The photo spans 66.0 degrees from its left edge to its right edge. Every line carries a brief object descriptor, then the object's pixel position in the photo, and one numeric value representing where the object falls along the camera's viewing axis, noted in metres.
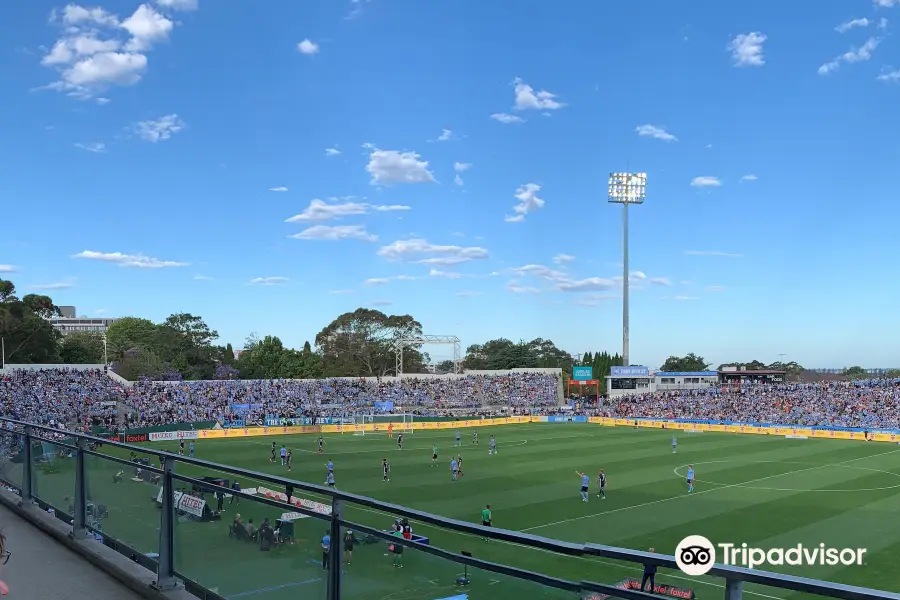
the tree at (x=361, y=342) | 115.19
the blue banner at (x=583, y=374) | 95.69
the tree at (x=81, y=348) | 99.75
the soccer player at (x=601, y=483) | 33.22
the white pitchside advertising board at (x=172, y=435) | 56.48
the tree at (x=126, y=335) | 127.81
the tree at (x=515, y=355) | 136.75
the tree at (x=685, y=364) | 154.62
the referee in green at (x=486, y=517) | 25.52
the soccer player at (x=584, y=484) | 32.03
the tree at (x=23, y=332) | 81.50
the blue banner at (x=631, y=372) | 96.25
